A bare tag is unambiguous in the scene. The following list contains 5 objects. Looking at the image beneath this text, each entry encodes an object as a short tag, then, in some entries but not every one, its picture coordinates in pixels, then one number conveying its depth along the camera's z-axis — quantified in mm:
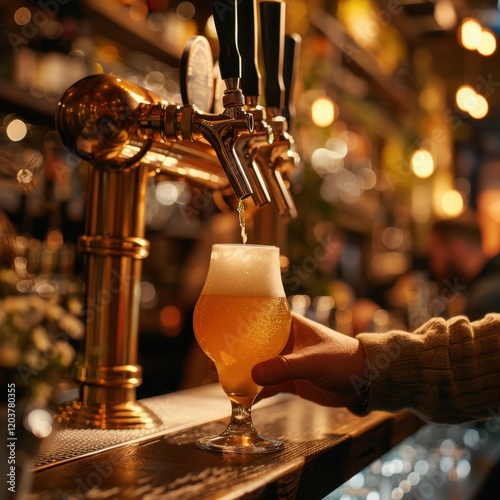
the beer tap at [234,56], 1055
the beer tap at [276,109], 1282
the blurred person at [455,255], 4656
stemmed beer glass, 997
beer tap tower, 1060
